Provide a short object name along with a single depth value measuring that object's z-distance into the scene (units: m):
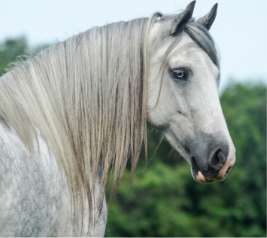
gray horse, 9.32
